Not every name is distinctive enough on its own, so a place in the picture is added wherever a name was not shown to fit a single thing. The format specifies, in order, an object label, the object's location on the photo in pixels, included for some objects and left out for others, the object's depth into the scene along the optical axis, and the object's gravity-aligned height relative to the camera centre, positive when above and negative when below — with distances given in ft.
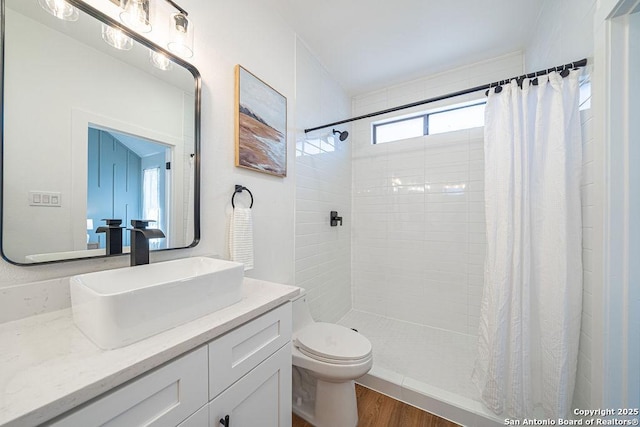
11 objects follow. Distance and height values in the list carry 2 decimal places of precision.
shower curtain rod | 3.66 +2.47
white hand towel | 4.23 -0.40
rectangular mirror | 2.34 +0.95
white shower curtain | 3.82 -0.63
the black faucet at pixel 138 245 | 2.88 -0.37
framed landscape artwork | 4.51 +1.87
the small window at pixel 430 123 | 7.42 +3.15
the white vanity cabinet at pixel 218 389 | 1.62 -1.51
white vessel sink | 1.85 -0.80
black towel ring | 4.40 +0.46
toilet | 4.16 -2.80
